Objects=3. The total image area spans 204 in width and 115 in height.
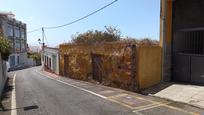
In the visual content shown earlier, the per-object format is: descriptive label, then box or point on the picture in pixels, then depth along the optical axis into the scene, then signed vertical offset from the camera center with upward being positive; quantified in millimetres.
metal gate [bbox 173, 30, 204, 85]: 7564 -38
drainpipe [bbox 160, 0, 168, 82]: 8255 +1742
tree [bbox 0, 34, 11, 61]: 11301 +588
